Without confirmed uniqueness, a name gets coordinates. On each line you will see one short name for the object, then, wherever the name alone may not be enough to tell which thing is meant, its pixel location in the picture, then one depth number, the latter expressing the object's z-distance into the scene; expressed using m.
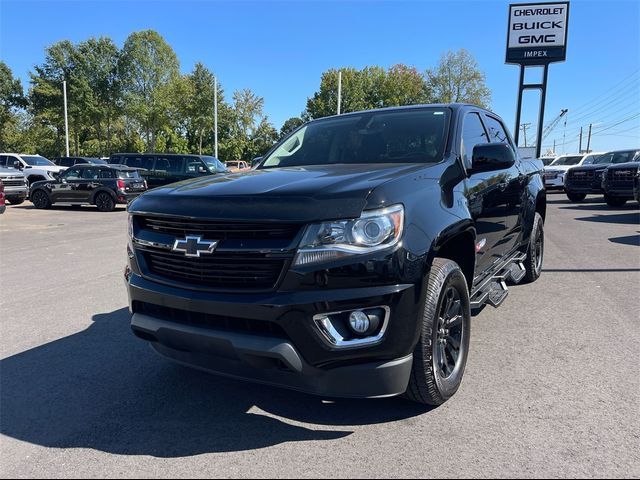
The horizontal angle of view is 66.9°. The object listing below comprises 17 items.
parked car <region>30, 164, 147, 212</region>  17.03
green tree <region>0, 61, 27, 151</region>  47.94
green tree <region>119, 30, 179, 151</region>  47.16
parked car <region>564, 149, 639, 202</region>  17.75
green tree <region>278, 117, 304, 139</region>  91.70
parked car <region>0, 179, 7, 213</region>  12.16
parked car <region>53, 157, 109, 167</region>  29.48
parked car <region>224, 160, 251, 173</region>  56.19
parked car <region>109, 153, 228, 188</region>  18.67
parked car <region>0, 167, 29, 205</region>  17.70
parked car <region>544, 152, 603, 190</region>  23.08
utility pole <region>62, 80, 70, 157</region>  41.75
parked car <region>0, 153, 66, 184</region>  23.19
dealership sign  24.03
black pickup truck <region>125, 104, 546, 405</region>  2.33
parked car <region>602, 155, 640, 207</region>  14.98
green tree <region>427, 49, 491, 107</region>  62.32
